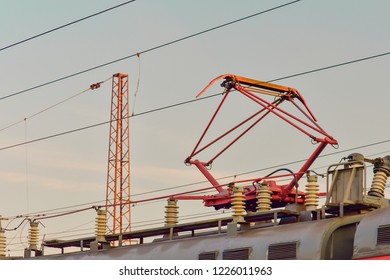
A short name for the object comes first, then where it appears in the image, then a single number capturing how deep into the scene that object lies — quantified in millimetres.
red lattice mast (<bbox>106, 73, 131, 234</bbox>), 66375
